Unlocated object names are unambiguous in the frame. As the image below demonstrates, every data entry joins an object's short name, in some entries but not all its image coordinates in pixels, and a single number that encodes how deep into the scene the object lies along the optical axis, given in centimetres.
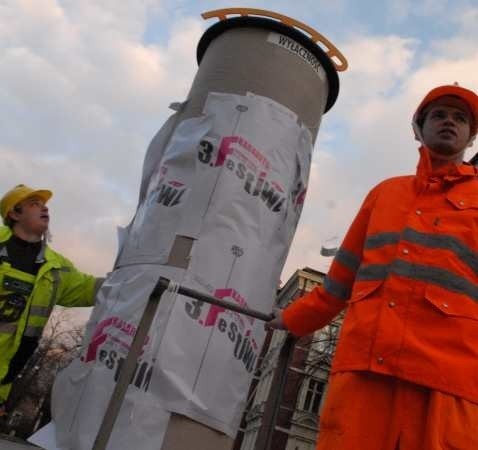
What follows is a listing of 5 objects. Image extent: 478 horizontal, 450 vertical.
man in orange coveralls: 184
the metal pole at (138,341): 231
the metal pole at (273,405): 237
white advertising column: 428
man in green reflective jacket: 388
